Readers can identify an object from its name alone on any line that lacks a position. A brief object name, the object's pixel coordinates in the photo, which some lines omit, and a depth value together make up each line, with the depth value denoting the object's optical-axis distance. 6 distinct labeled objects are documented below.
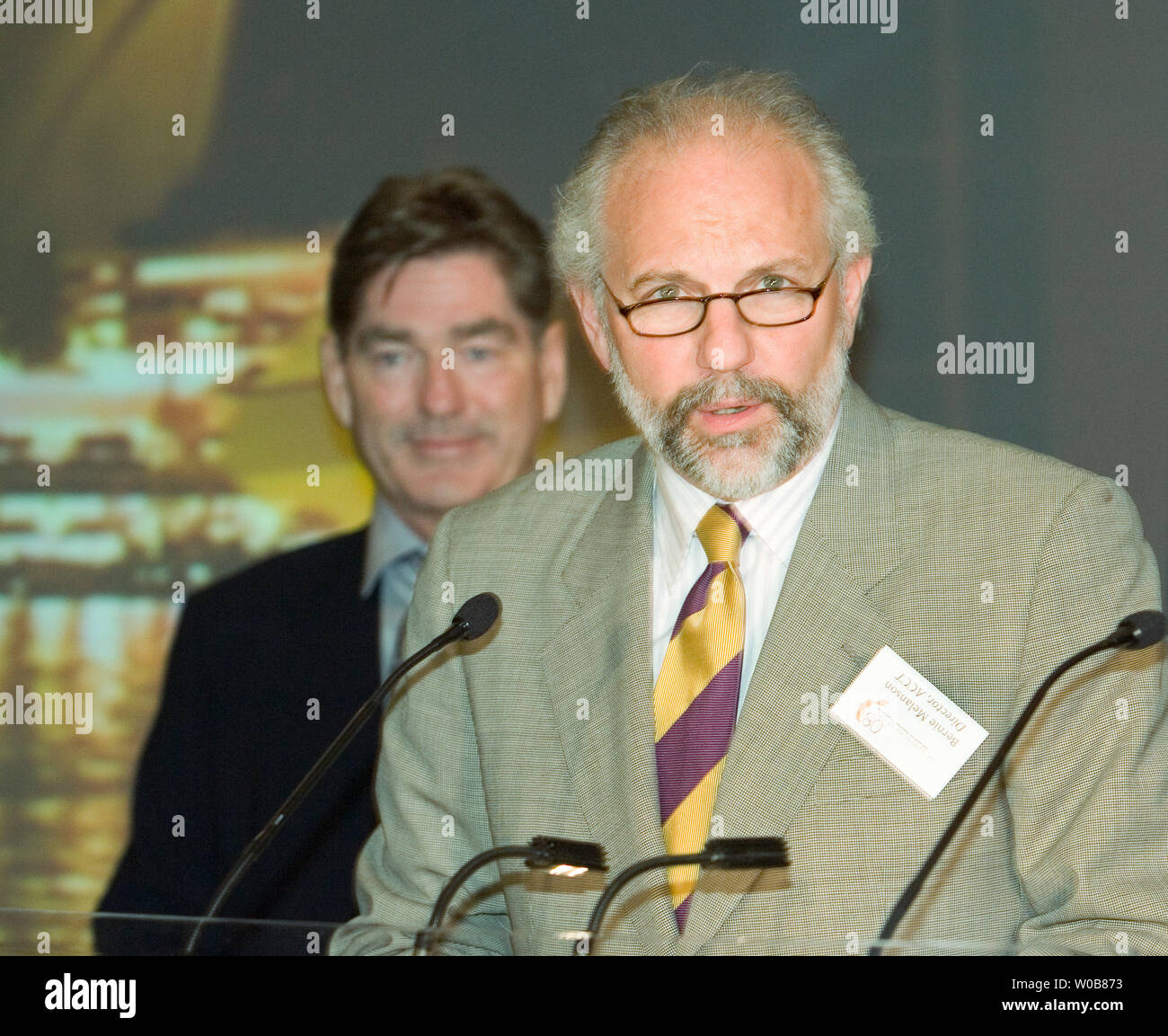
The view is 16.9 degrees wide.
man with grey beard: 2.29
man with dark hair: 3.00
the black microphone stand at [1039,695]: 2.12
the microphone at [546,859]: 2.14
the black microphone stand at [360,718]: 2.20
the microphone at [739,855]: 2.11
